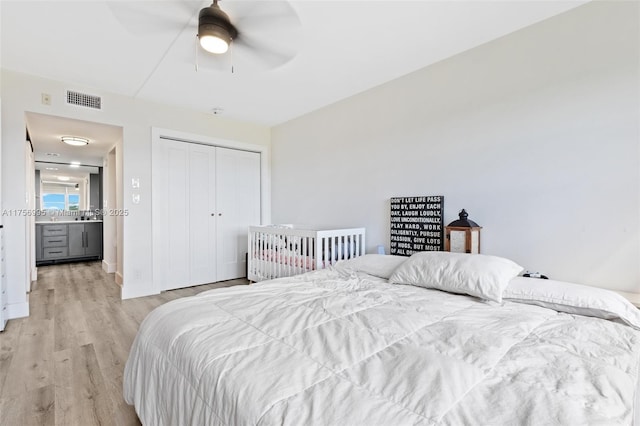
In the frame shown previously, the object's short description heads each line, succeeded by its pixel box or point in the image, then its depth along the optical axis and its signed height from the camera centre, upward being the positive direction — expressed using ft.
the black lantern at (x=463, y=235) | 7.46 -0.66
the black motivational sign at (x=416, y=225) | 8.59 -0.47
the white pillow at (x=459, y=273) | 5.39 -1.25
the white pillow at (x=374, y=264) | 7.38 -1.46
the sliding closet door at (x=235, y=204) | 14.16 +0.16
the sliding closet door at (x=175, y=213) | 12.57 -0.26
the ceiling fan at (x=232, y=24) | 5.46 +3.57
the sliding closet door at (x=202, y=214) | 13.29 -0.30
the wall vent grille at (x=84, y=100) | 10.29 +3.75
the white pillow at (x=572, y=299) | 4.49 -1.44
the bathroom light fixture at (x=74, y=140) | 13.65 +3.07
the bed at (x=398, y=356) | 2.45 -1.60
